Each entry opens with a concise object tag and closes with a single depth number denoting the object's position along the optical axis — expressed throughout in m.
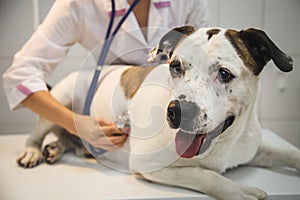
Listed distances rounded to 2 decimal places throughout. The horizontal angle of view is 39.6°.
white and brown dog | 0.61
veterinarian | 0.77
